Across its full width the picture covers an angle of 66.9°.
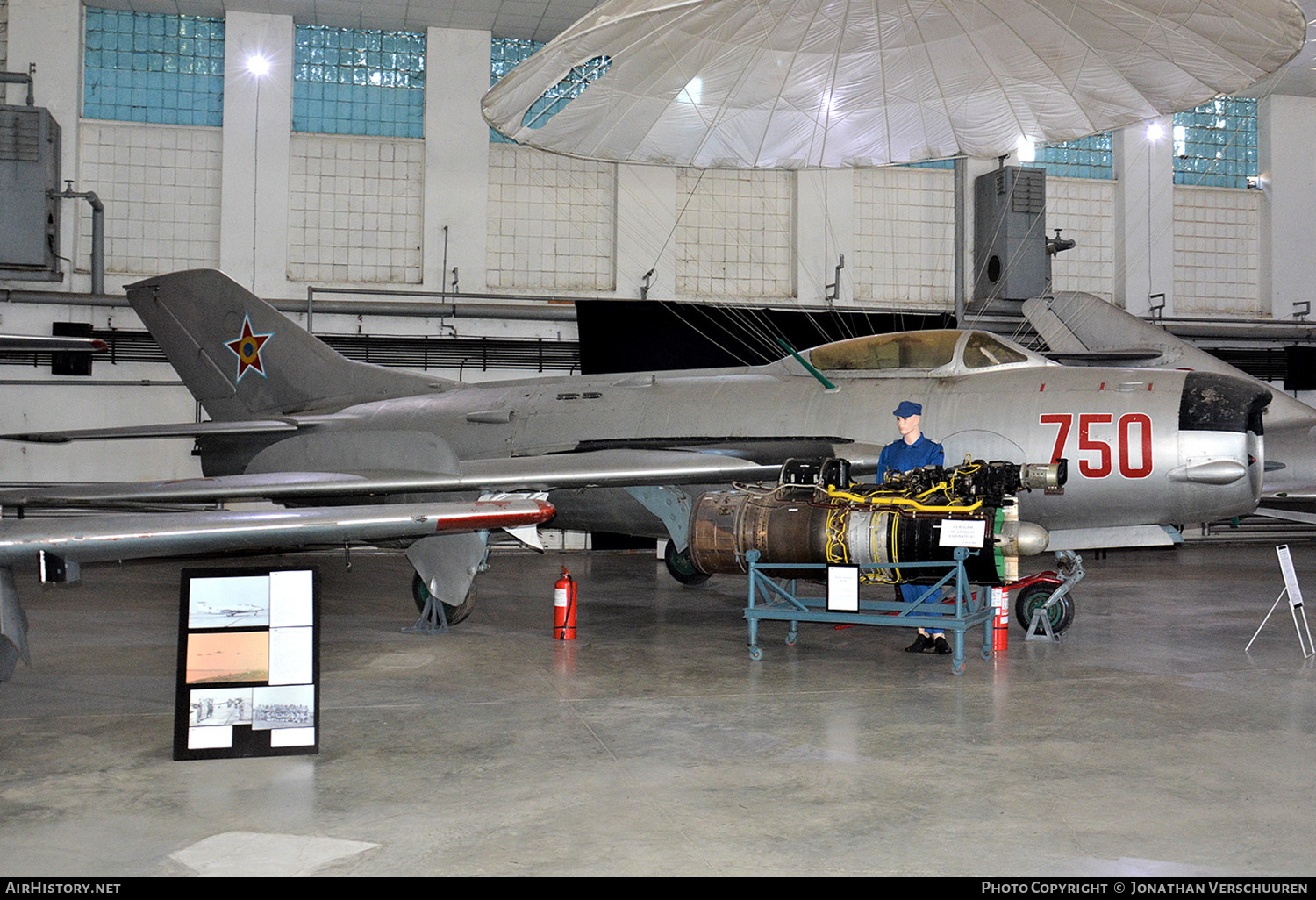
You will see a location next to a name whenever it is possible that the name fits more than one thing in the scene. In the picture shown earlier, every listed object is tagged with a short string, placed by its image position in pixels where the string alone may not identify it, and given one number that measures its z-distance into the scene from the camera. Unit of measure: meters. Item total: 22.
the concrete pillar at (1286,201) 20.66
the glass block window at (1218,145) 20.70
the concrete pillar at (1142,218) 20.02
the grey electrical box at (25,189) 15.45
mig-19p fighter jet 7.78
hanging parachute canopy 10.34
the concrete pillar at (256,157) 17.12
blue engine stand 6.68
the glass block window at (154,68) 17.17
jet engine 6.74
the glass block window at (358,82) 17.84
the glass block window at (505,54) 18.45
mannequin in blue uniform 7.64
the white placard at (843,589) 6.81
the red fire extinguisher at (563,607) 8.34
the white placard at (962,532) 6.45
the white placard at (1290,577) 7.58
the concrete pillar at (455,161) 17.70
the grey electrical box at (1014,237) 17.84
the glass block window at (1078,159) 20.30
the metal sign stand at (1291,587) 7.58
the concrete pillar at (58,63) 16.47
